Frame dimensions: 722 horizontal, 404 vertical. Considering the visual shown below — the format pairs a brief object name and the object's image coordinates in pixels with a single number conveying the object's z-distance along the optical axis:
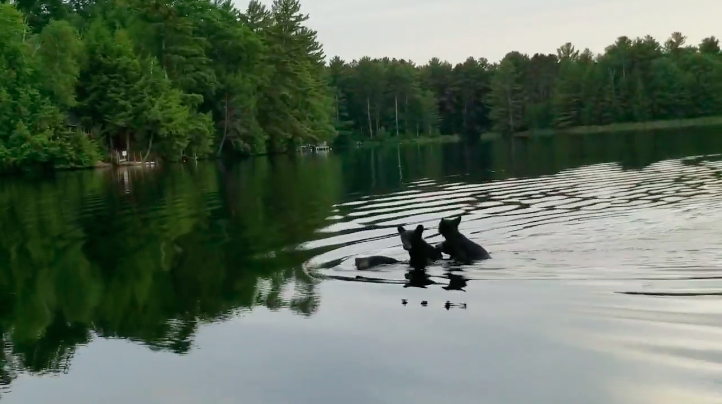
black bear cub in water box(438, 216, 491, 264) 12.17
